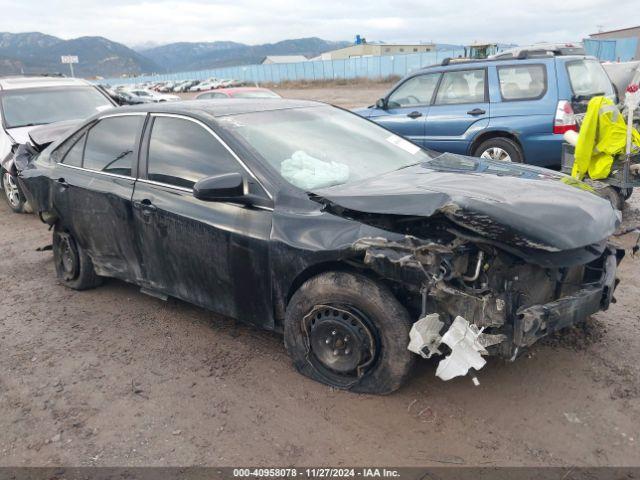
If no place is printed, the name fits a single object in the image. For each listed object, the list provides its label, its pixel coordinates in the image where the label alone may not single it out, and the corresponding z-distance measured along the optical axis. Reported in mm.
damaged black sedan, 2742
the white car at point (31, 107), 7785
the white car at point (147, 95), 30258
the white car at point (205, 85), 57531
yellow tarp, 5555
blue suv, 6887
